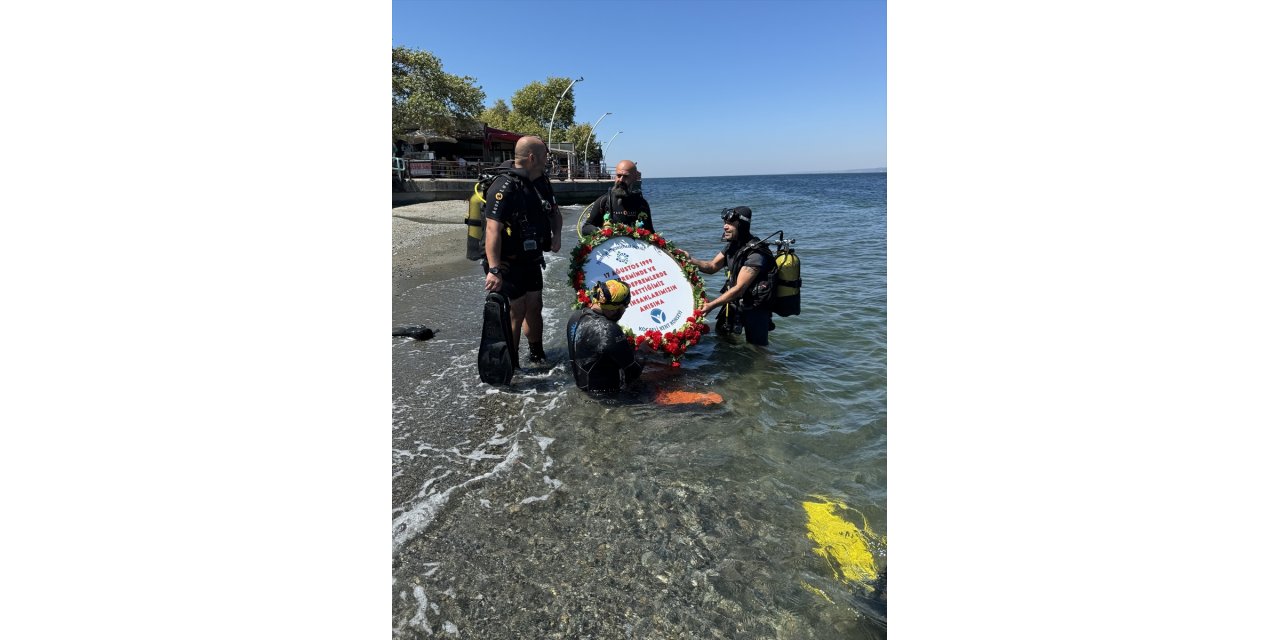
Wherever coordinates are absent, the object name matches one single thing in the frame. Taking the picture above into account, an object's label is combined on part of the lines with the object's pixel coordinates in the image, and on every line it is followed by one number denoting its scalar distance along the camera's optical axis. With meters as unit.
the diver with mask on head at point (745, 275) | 5.76
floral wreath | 5.60
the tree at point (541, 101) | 65.62
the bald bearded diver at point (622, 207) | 6.04
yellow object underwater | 2.90
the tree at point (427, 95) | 36.09
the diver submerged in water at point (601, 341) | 4.83
